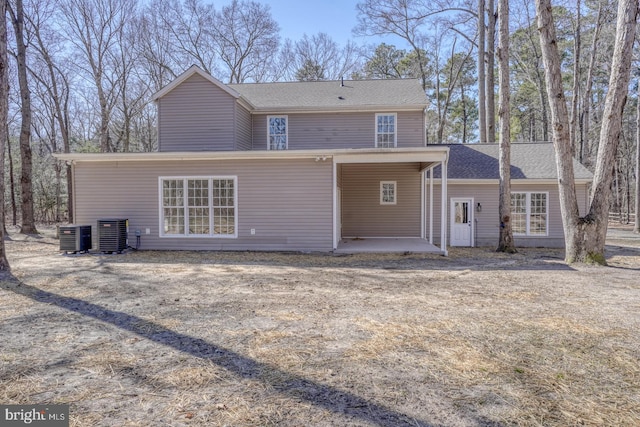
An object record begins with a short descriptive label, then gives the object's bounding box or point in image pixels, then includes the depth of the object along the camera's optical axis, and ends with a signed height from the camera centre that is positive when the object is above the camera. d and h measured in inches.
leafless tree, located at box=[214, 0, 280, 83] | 981.8 +464.5
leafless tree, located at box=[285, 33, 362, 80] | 1040.8 +438.1
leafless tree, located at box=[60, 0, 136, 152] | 807.1 +402.0
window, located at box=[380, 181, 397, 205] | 550.0 +24.6
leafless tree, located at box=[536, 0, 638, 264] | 330.0 +55.7
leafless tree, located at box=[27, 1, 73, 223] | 706.8 +333.1
